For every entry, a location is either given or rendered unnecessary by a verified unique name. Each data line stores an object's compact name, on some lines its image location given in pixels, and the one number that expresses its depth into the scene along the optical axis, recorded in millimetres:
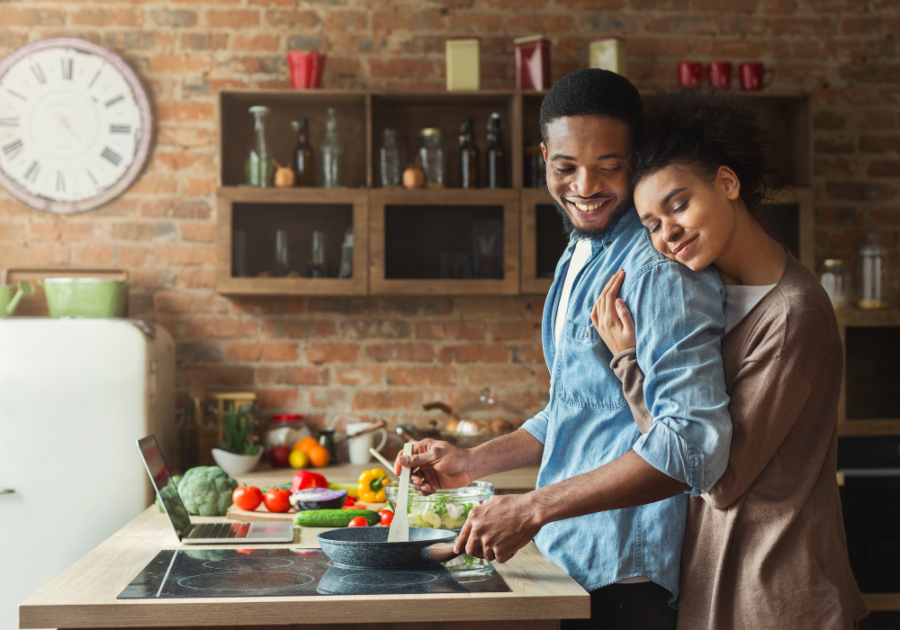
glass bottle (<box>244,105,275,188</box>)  2912
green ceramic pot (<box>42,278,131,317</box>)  2779
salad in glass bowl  1539
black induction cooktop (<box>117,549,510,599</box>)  1256
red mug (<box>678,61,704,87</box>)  3035
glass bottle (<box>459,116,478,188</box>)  2986
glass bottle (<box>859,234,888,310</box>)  3057
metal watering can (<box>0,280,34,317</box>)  2809
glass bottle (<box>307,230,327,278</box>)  2918
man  1141
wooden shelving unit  2887
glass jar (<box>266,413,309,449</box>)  3010
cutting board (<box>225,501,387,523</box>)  1972
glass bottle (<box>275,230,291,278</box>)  2918
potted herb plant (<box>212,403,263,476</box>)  2788
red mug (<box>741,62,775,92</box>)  3025
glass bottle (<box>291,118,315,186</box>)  2963
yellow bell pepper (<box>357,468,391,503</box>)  2201
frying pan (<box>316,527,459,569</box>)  1342
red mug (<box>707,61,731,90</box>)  3039
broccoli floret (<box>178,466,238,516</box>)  2014
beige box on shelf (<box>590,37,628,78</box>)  2990
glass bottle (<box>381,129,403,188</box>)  3000
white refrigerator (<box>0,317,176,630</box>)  2492
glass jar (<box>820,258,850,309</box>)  3004
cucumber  1831
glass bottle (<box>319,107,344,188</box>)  2963
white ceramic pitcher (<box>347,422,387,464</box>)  2959
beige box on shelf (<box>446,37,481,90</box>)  2969
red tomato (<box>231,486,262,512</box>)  2014
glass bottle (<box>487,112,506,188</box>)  2969
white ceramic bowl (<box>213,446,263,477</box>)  2783
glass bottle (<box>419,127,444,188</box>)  2979
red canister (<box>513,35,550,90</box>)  2982
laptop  1673
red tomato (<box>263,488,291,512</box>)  2021
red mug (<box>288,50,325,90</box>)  2963
